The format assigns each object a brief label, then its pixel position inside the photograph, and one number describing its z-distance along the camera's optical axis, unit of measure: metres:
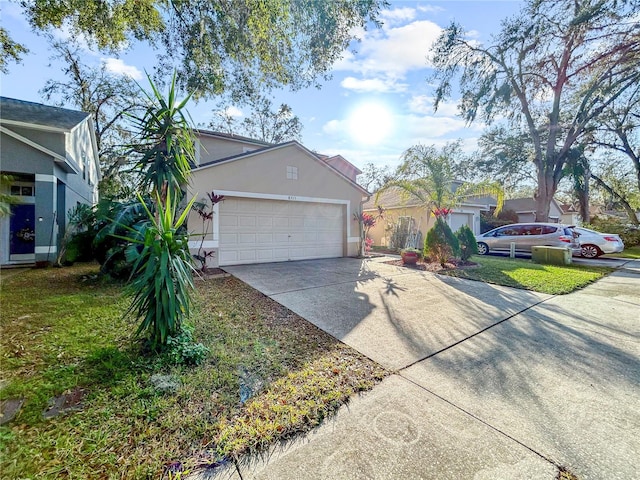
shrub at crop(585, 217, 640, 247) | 16.75
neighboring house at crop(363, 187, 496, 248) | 15.16
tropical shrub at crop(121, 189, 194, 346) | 3.09
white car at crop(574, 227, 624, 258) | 11.80
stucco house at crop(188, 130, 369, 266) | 8.80
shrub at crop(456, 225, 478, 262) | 10.09
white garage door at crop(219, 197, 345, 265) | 9.16
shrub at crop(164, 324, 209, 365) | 3.05
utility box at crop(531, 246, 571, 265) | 9.81
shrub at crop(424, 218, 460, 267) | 9.58
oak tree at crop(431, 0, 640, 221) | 12.57
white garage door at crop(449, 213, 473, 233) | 16.25
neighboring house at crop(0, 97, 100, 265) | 8.69
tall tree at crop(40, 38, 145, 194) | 17.00
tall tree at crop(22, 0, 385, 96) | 6.55
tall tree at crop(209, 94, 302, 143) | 24.45
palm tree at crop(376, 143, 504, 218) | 9.85
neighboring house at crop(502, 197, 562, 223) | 26.39
